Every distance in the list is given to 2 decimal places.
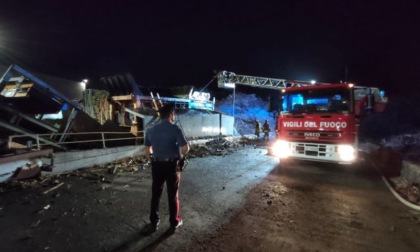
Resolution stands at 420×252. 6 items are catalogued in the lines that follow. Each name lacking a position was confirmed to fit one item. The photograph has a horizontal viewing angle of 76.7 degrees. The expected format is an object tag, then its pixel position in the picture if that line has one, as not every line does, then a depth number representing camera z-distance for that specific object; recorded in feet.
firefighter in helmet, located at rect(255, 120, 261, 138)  71.48
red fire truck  26.55
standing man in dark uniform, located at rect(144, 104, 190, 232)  13.37
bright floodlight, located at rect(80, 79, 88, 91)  74.64
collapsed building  28.32
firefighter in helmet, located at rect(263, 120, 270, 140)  67.82
